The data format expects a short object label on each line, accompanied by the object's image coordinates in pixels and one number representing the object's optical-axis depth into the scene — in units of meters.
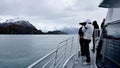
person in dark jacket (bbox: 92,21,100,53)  3.13
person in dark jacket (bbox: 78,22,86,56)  2.87
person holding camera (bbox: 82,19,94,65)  2.38
